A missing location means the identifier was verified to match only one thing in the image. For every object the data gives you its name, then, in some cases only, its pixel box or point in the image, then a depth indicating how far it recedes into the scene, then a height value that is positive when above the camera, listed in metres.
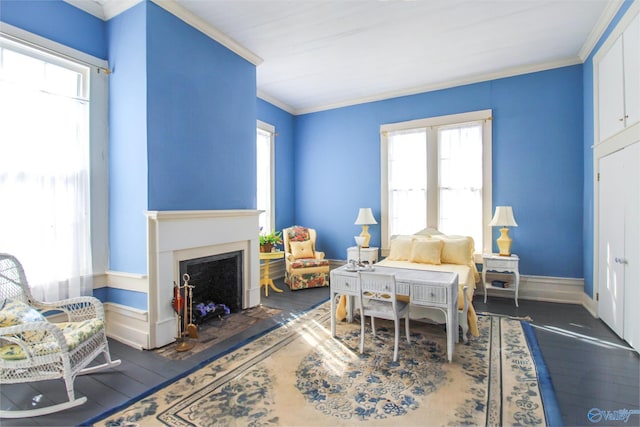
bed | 4.15 -0.64
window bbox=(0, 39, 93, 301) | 2.76 +0.39
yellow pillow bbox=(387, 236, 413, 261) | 4.77 -0.60
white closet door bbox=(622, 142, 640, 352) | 2.88 -0.36
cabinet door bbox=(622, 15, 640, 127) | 2.88 +1.33
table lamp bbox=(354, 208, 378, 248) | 5.56 -0.18
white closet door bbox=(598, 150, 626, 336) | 3.23 -0.34
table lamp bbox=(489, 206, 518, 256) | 4.46 -0.19
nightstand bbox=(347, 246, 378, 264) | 5.35 -0.75
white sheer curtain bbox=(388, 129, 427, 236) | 5.50 +0.52
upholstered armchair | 5.29 -0.88
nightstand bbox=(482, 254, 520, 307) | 4.40 -0.81
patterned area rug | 2.04 -1.35
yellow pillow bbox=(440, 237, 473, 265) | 4.43 -0.60
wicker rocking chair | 2.14 -0.95
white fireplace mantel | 3.09 -0.37
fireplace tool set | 3.17 -1.10
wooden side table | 4.95 -0.96
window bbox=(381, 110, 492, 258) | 5.04 +0.58
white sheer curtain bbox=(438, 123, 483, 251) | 5.08 +0.49
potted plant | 5.02 -0.51
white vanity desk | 2.76 -0.74
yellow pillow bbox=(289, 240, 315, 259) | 5.67 -0.72
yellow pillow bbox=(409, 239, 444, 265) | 4.45 -0.60
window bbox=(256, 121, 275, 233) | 5.81 +0.64
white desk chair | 2.79 -0.83
